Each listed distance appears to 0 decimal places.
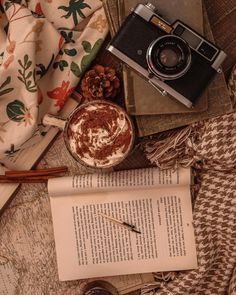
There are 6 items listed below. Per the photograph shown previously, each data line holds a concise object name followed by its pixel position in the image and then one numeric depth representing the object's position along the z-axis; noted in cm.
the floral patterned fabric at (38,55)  97
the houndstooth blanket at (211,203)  97
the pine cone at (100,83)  97
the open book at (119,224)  101
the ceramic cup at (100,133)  95
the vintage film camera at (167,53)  89
